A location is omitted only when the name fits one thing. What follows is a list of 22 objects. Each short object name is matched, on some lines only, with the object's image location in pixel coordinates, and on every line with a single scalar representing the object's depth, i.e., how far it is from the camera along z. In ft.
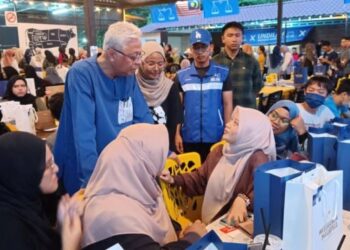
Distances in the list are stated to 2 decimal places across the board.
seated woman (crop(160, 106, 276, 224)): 6.01
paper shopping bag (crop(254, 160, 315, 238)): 4.07
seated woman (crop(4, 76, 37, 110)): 15.34
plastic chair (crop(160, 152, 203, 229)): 6.41
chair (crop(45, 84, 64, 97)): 16.70
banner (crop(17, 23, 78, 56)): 28.68
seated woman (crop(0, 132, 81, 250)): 3.74
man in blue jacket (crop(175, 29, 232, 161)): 9.04
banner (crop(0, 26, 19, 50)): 26.96
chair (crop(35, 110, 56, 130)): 12.06
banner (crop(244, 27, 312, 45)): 50.51
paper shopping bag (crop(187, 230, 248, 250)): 3.54
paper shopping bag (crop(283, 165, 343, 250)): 3.91
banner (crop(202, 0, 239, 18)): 36.88
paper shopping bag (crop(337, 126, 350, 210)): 5.56
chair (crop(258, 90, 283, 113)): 18.81
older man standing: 6.00
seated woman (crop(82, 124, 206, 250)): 3.97
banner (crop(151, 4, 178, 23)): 44.39
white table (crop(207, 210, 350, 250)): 4.69
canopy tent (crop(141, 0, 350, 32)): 43.32
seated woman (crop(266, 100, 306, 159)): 7.90
